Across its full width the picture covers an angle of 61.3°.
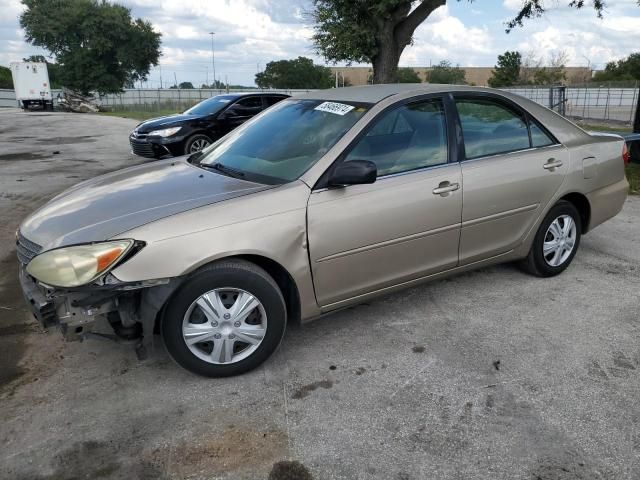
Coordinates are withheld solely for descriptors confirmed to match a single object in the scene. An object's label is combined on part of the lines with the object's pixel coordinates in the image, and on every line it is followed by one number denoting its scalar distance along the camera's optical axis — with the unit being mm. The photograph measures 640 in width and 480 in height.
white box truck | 38500
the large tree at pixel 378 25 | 14227
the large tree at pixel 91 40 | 47969
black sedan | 10500
